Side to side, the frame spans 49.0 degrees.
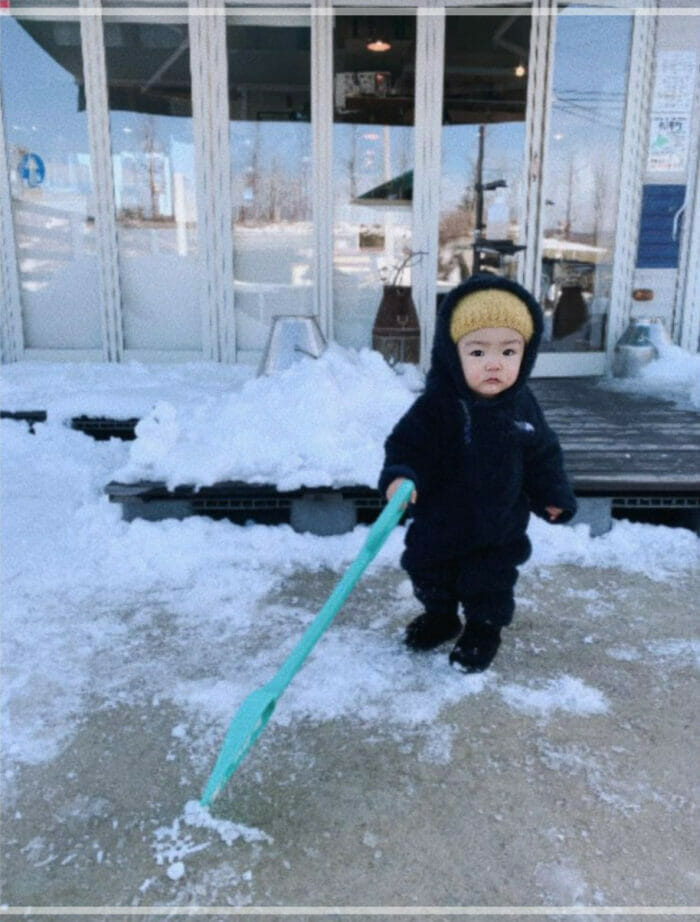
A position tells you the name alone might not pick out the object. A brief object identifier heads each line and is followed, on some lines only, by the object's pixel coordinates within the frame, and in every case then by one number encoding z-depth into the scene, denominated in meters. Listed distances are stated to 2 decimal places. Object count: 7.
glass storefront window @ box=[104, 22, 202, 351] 5.41
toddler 2.13
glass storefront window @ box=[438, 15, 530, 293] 5.37
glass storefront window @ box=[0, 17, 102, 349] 5.41
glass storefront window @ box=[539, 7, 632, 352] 5.38
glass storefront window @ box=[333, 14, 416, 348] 5.36
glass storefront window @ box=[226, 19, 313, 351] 5.39
